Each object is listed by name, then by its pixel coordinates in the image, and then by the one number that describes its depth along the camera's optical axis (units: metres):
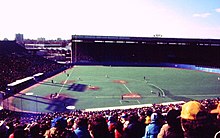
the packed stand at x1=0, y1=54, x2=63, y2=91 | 49.27
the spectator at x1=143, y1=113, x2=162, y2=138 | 5.34
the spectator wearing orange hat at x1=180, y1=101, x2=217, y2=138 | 3.16
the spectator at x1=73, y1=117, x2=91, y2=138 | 5.46
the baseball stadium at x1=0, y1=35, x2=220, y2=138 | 35.47
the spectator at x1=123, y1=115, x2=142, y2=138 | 6.81
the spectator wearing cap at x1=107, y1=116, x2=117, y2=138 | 7.14
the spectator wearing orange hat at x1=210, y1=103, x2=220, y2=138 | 4.08
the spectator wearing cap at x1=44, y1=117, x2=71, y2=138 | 4.80
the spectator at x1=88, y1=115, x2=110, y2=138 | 5.19
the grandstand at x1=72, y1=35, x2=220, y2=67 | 91.69
